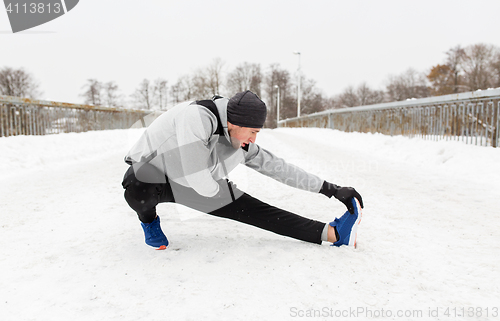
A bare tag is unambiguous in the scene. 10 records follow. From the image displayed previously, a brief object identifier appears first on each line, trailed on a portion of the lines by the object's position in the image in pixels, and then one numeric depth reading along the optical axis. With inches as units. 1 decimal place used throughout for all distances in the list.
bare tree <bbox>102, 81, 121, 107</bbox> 2161.7
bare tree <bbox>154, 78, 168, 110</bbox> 2231.8
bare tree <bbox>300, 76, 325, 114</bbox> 2276.1
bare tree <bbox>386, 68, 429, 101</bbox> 2121.1
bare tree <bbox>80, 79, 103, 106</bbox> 2086.6
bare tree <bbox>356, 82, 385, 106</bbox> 2422.5
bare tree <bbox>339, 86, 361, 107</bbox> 2539.4
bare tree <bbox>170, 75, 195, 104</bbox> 1924.7
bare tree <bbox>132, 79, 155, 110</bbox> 2196.1
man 73.3
